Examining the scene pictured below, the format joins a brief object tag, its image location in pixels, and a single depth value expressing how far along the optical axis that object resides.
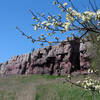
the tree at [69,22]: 2.30
